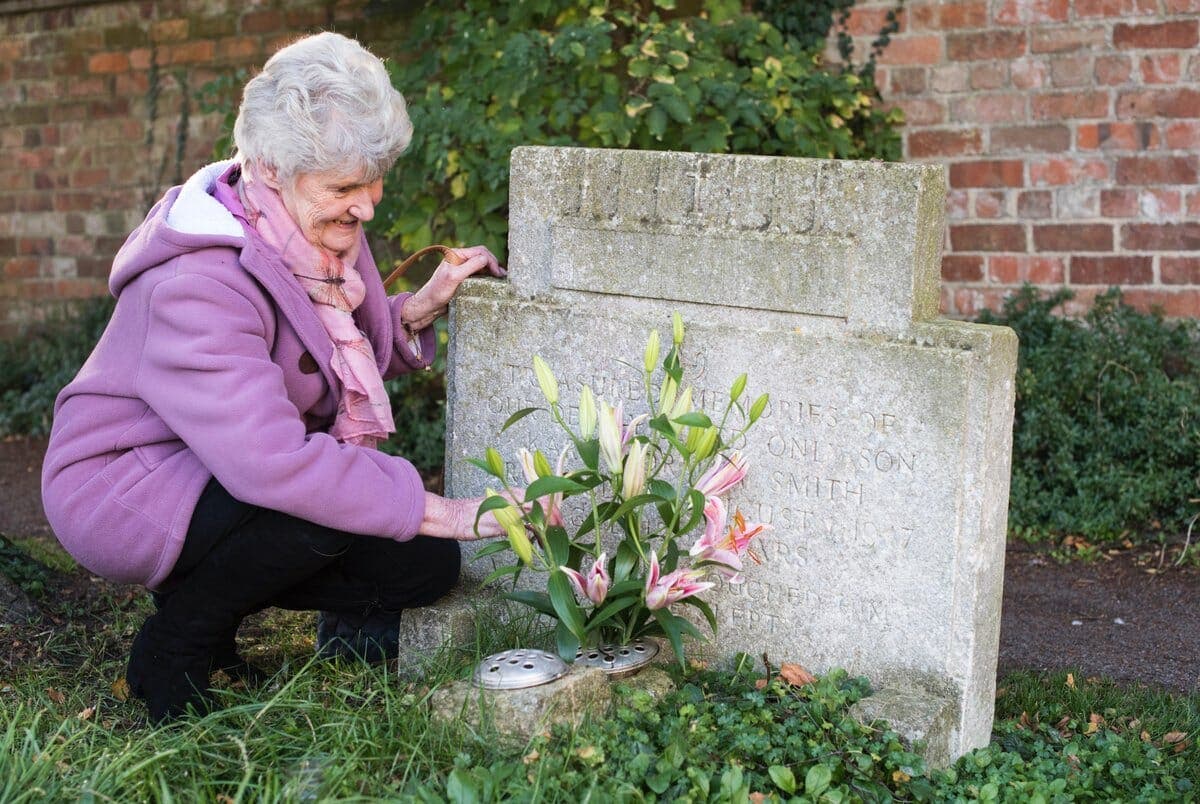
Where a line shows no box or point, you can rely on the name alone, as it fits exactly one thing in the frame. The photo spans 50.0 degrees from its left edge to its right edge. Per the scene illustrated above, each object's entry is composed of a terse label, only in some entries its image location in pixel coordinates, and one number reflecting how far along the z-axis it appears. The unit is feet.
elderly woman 8.26
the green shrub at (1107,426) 15.97
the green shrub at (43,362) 23.75
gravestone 8.70
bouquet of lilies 8.46
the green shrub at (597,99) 16.12
